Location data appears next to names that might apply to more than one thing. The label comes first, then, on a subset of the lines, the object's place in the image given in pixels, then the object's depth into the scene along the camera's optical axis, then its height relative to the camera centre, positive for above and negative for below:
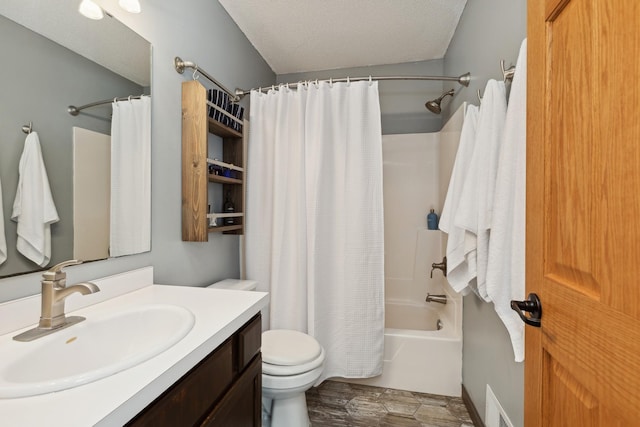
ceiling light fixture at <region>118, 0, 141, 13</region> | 1.14 +0.82
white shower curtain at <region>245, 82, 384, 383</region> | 1.84 -0.03
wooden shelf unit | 1.49 +0.26
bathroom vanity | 0.49 -0.32
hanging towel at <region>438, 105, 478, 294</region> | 1.43 +0.04
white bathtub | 1.91 -0.98
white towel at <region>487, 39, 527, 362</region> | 0.98 -0.03
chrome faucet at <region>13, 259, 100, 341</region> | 0.81 -0.23
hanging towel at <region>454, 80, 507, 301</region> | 1.17 +0.14
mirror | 0.82 +0.36
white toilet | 1.40 -0.78
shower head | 2.25 +0.82
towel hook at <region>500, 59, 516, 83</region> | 1.15 +0.56
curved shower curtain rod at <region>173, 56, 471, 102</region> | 1.47 +0.78
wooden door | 0.47 +0.00
